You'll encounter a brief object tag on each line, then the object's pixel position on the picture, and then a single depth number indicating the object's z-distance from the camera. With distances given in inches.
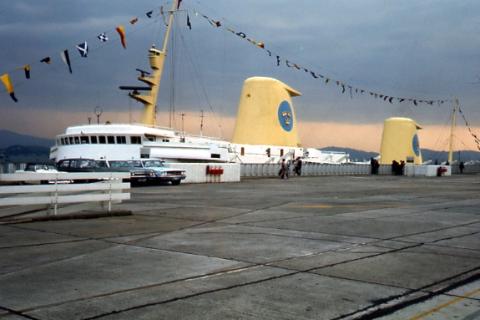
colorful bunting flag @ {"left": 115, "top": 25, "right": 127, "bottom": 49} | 1155.3
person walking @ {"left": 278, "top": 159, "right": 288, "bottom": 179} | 1552.7
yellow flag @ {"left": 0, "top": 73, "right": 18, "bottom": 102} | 944.9
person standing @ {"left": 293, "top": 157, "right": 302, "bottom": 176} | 1803.6
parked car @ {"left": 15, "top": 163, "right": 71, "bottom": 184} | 1111.7
